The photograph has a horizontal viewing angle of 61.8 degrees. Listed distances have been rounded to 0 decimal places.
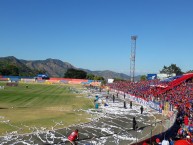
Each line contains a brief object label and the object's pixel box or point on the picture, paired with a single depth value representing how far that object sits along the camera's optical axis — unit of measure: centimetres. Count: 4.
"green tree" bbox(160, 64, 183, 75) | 10183
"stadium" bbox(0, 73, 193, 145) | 1366
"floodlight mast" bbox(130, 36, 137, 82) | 6366
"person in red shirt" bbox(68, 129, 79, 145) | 1047
